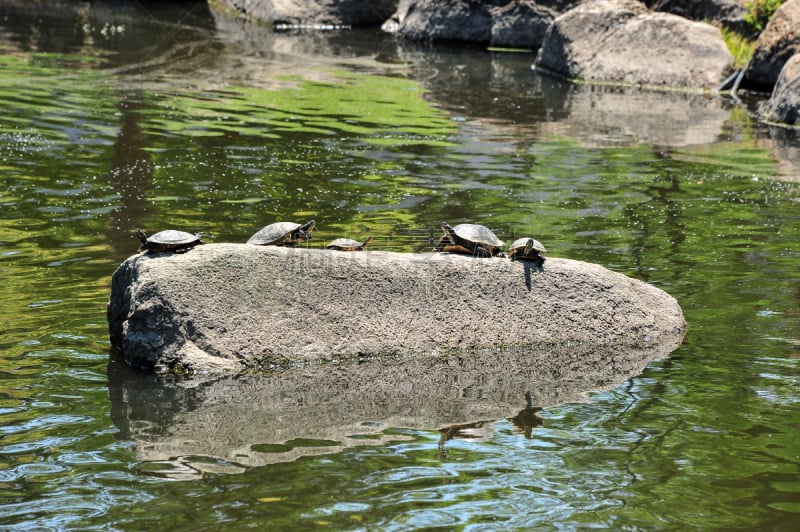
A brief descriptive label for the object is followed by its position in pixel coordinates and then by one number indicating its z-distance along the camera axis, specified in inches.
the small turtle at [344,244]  596.7
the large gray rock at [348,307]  538.6
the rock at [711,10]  1822.1
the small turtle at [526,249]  575.2
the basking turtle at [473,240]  589.9
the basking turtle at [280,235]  593.3
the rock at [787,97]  1376.7
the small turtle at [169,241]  544.4
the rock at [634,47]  1716.3
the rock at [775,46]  1558.8
